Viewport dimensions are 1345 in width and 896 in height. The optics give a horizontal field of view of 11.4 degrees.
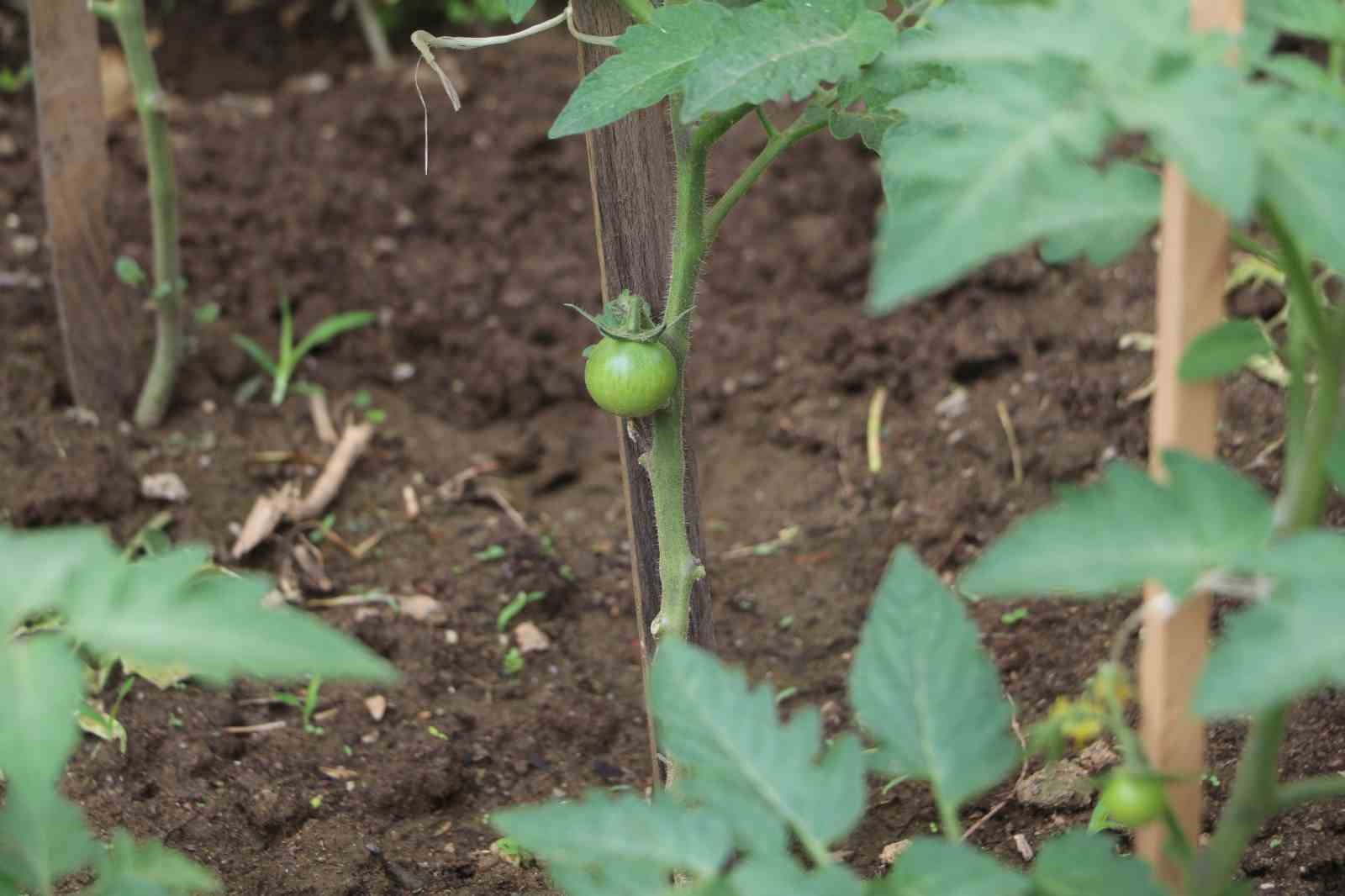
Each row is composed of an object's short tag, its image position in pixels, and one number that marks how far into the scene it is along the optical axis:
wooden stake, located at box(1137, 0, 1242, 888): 2.38
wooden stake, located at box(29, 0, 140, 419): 2.96
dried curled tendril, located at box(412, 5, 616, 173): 2.59
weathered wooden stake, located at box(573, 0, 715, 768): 2.61
